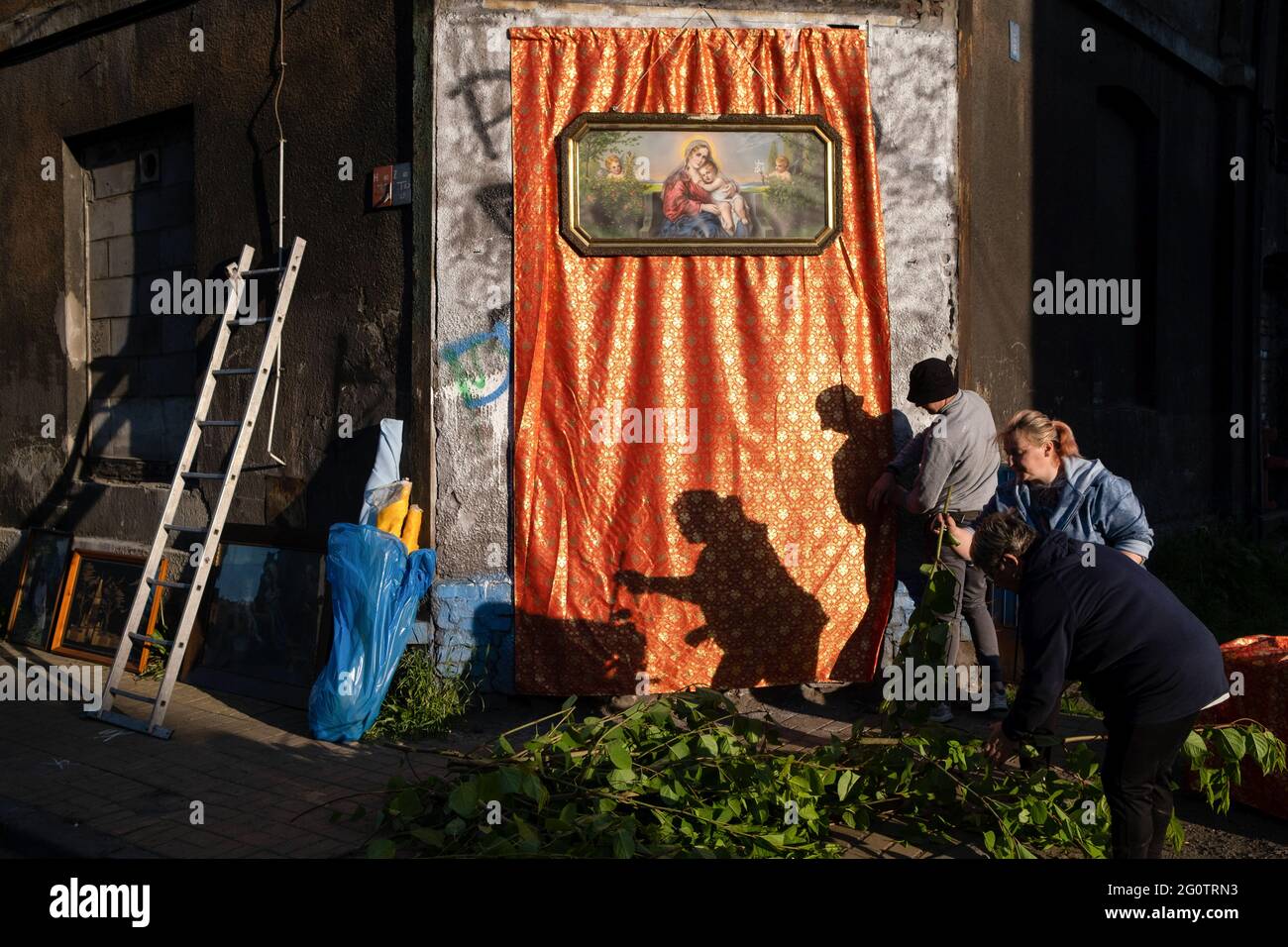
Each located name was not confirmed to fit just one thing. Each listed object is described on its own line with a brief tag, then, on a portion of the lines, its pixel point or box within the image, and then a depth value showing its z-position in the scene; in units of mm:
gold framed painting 5969
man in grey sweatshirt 5570
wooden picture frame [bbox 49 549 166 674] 7336
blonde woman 4473
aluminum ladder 5805
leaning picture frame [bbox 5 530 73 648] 7902
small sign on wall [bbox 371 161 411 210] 6203
